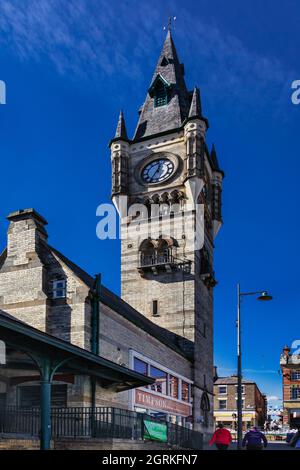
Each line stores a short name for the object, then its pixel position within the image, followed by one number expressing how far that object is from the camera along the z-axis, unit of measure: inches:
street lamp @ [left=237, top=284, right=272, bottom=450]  804.6
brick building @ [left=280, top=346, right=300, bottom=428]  2770.7
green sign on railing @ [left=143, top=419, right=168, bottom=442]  715.4
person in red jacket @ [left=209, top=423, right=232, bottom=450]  544.7
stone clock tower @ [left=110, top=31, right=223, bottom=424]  1521.9
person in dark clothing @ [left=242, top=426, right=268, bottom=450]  521.3
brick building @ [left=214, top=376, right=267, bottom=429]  3034.0
